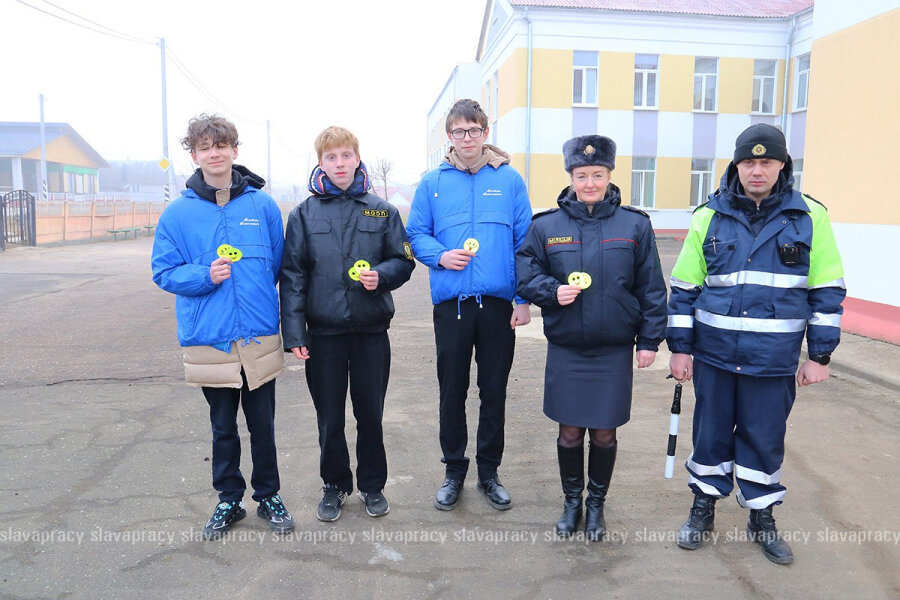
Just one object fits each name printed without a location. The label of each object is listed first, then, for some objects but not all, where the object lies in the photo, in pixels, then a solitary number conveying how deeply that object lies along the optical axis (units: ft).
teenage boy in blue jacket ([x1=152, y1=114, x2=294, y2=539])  11.63
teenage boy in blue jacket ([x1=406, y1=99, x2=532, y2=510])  12.81
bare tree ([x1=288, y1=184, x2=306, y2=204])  265.93
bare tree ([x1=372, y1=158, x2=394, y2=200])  168.28
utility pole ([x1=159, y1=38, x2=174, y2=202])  107.55
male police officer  11.05
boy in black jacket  12.14
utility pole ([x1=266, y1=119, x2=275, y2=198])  195.31
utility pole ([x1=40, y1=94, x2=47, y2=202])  154.61
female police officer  11.59
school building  80.07
